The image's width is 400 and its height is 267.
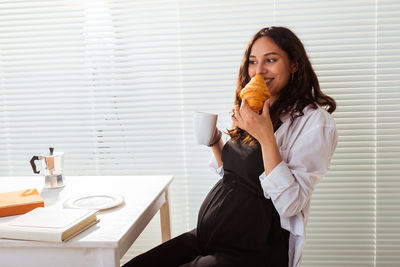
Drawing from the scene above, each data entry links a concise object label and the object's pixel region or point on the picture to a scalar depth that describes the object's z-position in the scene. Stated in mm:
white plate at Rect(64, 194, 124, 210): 1257
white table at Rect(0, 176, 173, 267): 1014
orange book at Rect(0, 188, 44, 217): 1184
